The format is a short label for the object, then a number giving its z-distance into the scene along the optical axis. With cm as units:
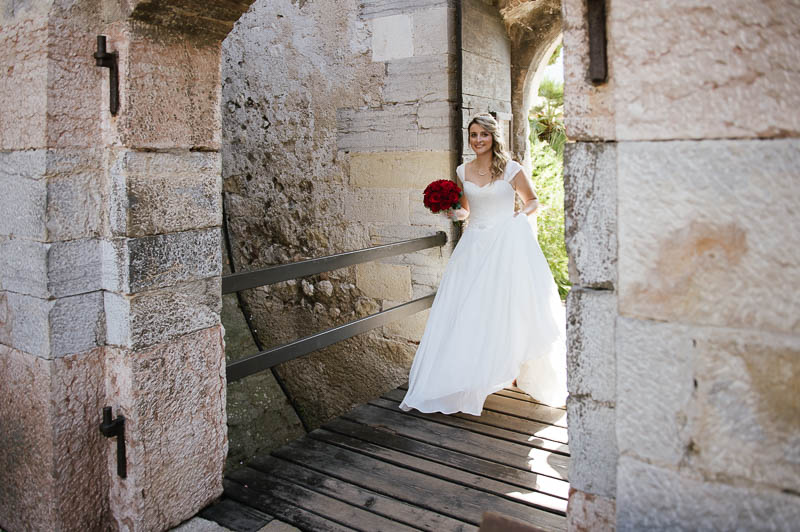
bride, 329
